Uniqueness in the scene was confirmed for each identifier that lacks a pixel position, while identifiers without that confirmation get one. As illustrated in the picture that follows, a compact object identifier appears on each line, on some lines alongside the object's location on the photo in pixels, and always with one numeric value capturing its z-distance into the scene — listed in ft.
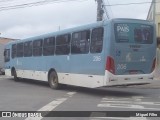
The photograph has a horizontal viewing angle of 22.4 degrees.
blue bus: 53.42
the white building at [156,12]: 122.40
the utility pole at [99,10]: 88.17
